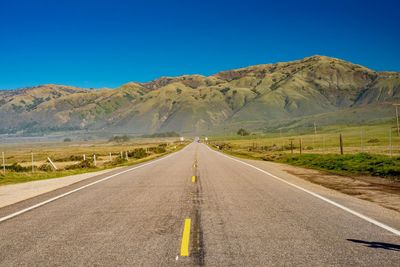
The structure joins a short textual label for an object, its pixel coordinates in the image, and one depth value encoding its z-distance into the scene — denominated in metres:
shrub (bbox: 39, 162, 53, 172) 29.60
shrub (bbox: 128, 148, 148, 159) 48.04
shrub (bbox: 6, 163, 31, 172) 30.08
